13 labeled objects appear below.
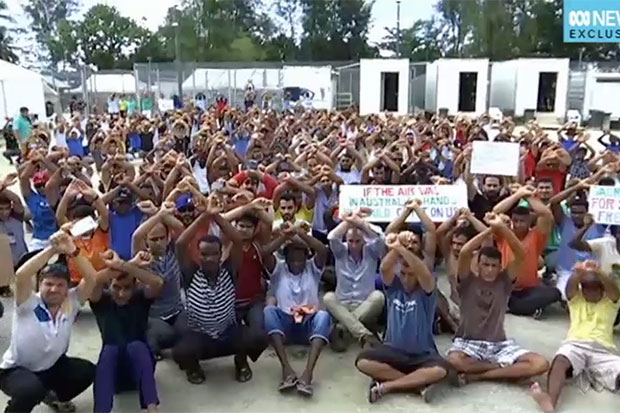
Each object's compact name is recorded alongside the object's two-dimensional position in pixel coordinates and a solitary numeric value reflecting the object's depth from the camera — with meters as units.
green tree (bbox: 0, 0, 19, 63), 51.63
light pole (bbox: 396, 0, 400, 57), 57.97
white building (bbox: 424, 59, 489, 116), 29.06
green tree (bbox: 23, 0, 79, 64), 70.88
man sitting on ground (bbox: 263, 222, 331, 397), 5.16
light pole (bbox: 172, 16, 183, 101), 30.23
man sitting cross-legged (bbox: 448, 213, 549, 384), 4.82
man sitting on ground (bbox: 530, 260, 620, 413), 4.80
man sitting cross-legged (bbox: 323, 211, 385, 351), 5.55
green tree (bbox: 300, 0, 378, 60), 56.34
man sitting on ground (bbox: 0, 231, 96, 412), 4.05
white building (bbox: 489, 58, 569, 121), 28.69
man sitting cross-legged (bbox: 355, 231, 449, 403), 4.70
